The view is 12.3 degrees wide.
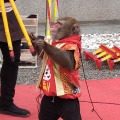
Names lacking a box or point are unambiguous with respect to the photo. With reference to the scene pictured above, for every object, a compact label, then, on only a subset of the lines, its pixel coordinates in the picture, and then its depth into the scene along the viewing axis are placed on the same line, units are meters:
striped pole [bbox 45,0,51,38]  4.74
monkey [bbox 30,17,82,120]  4.29
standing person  5.55
